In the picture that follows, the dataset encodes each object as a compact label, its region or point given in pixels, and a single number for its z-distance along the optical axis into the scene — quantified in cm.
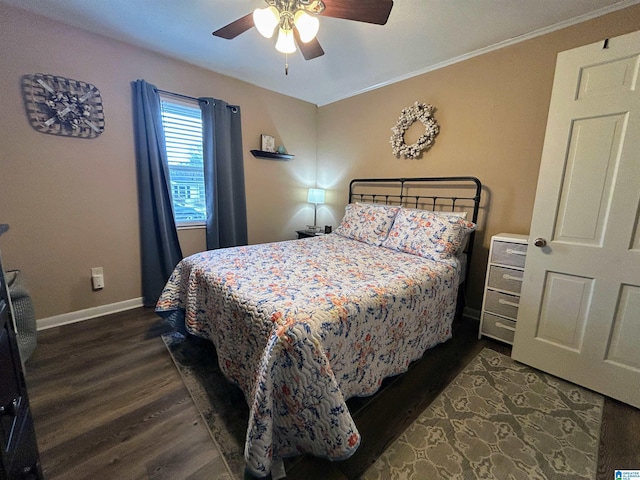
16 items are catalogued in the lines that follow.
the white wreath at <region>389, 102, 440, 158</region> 267
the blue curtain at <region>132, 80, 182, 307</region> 245
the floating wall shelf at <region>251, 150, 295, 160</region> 328
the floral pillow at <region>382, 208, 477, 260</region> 207
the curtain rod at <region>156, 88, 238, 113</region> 259
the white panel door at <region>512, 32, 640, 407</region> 145
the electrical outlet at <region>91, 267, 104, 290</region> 240
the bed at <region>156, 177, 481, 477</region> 100
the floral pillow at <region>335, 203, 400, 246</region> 257
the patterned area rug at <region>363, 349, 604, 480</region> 117
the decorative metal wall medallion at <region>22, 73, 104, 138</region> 200
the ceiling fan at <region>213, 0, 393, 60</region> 140
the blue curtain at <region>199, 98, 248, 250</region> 288
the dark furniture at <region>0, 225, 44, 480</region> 70
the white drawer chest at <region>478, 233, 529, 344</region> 200
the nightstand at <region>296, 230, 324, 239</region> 356
